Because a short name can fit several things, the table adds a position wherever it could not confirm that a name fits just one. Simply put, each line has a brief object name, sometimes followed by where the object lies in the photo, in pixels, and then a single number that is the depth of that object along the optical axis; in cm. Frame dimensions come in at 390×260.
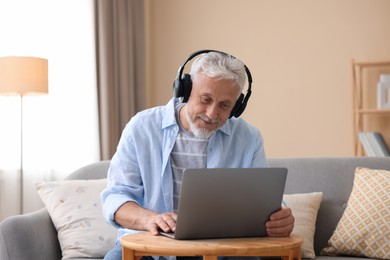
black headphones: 209
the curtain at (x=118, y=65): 433
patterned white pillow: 275
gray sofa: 282
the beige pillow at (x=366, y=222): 269
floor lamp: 353
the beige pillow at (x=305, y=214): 272
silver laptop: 176
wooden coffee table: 172
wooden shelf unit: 466
